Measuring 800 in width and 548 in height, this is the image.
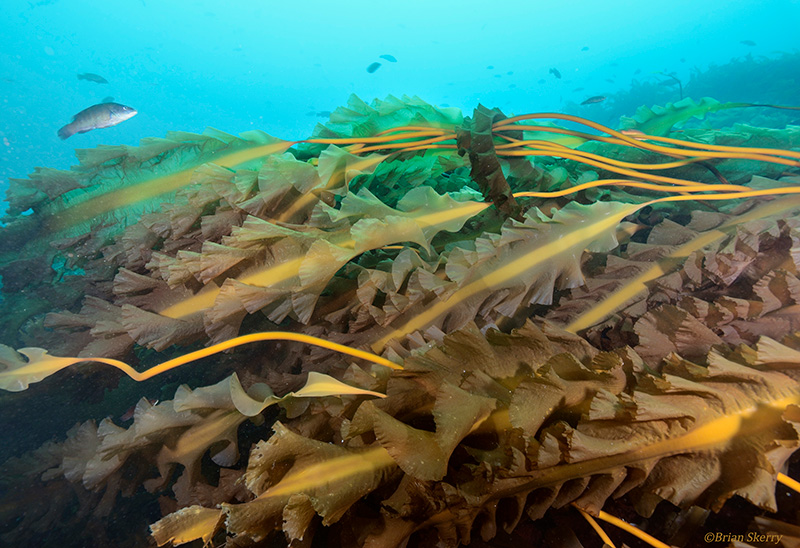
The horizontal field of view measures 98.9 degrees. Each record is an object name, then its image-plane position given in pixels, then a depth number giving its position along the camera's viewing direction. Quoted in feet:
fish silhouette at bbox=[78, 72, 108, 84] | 24.05
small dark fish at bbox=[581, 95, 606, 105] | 20.80
